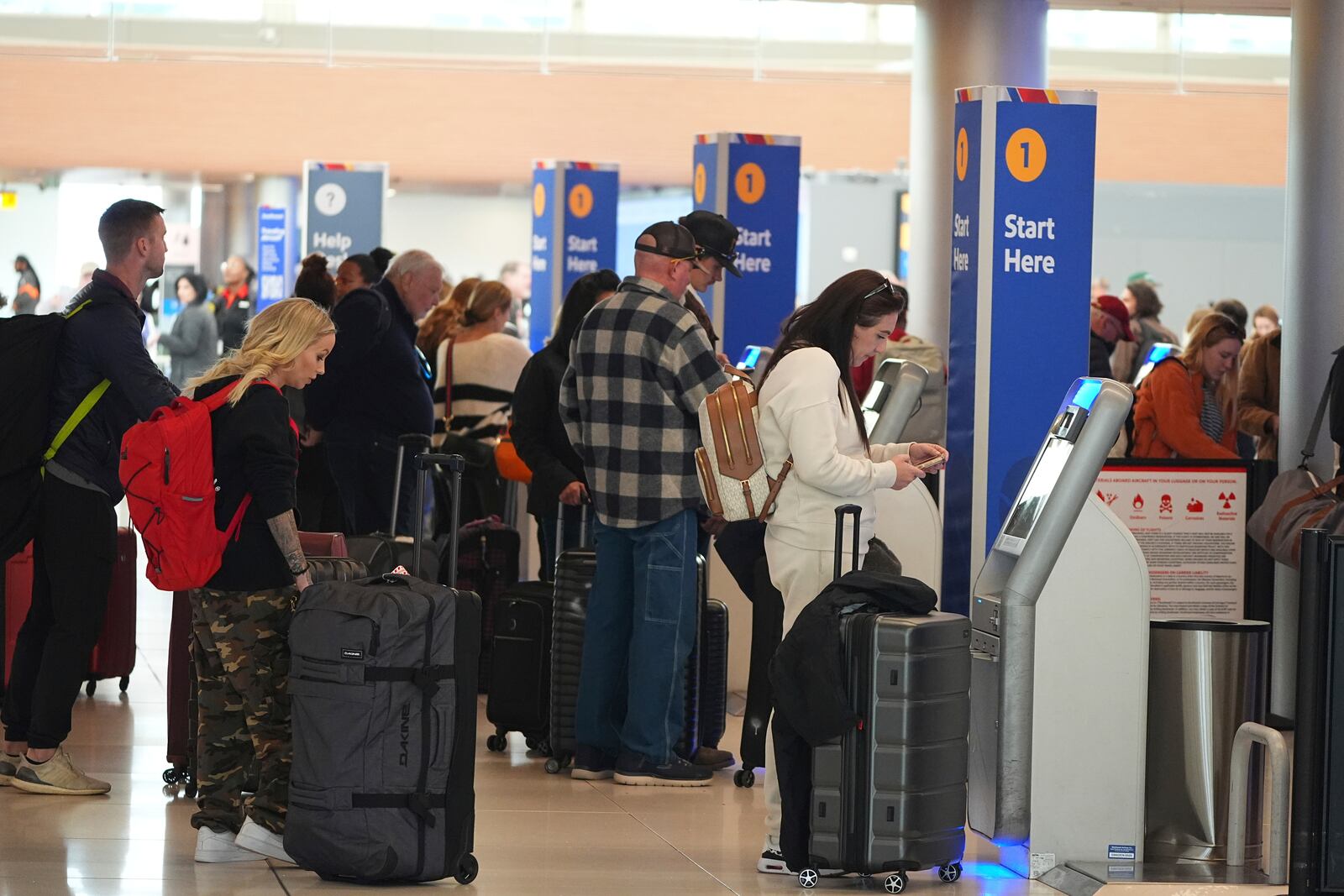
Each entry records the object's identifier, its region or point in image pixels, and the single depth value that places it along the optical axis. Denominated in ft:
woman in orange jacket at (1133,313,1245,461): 47.01
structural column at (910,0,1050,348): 61.21
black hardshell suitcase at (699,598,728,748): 38.65
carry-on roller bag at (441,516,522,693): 44.83
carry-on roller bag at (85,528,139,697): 44.34
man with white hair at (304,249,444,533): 45.68
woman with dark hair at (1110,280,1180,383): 70.23
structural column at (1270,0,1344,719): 44.80
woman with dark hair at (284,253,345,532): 50.42
